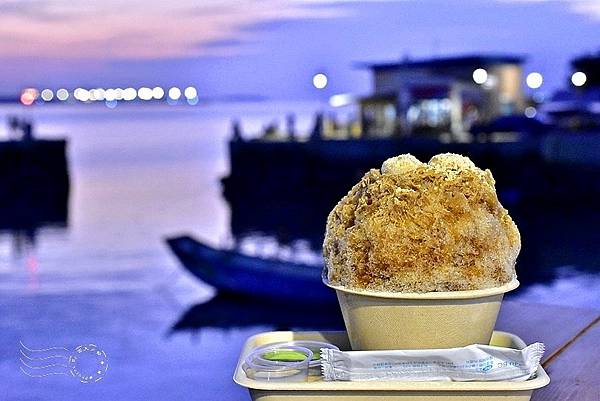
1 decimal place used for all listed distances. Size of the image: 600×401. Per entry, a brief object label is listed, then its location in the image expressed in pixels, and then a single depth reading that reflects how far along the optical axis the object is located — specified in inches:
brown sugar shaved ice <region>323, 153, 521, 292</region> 34.1
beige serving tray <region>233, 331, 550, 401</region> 33.9
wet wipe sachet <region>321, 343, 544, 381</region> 34.2
